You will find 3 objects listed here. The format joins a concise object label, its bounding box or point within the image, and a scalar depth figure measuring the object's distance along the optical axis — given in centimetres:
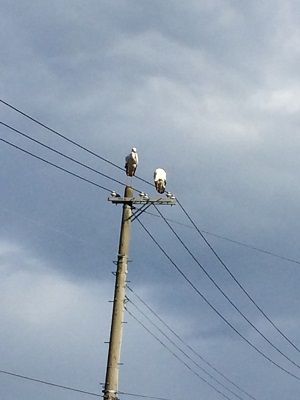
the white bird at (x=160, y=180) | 4091
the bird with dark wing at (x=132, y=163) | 4062
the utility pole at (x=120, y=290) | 3712
